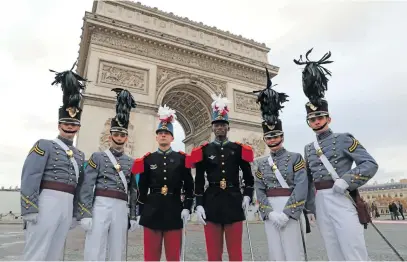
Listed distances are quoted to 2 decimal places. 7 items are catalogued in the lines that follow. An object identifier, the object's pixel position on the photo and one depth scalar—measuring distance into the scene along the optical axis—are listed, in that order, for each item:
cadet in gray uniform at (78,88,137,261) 2.81
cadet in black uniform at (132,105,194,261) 2.94
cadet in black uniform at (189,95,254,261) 2.90
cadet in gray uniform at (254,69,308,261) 2.69
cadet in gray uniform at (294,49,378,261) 2.45
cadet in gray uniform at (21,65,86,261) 2.57
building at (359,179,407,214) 59.89
